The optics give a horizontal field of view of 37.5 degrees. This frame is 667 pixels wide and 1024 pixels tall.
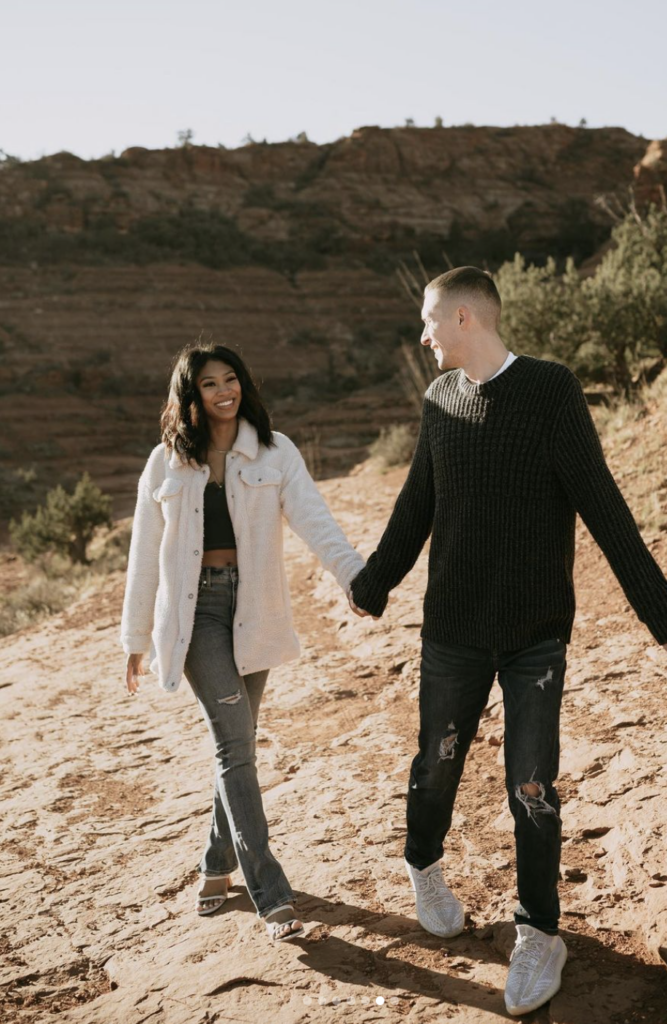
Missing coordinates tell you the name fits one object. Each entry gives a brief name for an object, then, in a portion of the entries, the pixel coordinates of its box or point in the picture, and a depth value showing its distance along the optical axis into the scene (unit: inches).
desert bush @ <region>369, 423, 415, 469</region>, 515.2
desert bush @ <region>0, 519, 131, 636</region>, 428.5
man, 102.5
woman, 121.0
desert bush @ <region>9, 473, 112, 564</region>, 572.4
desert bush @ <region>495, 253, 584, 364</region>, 458.6
